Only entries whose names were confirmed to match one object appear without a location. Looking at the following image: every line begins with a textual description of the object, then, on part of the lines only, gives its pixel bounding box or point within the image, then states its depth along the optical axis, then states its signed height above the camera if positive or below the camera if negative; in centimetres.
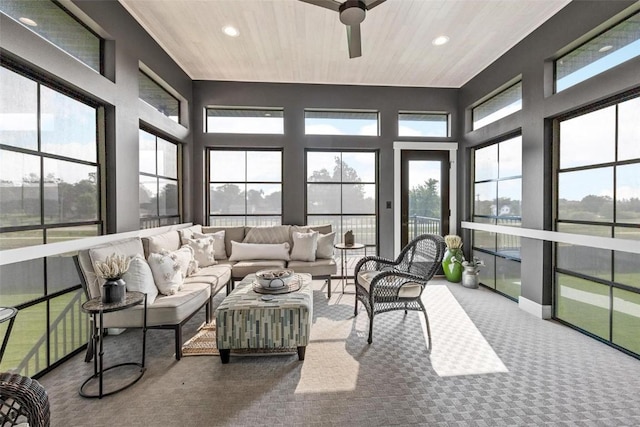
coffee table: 221 -91
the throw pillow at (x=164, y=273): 252 -57
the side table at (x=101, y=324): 186 -82
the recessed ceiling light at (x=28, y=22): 200 +134
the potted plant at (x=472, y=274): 430 -97
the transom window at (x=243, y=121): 462 +143
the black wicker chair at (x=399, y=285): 268 -72
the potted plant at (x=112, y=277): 194 -47
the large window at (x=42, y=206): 190 +3
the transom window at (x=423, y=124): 482 +145
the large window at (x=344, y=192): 481 +30
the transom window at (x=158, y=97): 338 +146
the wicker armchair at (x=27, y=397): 112 -76
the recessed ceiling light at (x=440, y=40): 336 +201
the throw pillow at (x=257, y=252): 393 -59
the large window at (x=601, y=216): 240 -6
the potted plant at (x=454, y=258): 452 -77
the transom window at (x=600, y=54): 238 +144
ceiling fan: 218 +155
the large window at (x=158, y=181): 342 +37
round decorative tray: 257 -72
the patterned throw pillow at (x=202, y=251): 359 -52
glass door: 482 +23
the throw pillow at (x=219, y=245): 405 -50
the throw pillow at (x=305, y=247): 397 -52
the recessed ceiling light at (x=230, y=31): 313 +199
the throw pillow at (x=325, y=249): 409 -56
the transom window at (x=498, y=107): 369 +147
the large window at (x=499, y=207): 374 +4
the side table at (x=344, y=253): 405 -70
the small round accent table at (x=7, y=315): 144 -54
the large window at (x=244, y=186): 470 +38
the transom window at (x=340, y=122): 470 +144
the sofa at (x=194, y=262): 225 -59
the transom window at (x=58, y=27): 198 +142
